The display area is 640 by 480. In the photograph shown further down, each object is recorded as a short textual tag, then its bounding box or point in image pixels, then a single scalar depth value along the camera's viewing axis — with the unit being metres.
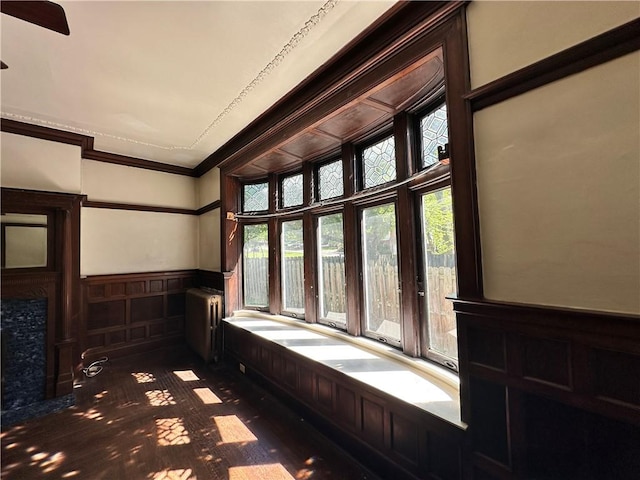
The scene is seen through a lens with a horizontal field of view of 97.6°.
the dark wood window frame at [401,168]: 1.47
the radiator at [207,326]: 3.85
